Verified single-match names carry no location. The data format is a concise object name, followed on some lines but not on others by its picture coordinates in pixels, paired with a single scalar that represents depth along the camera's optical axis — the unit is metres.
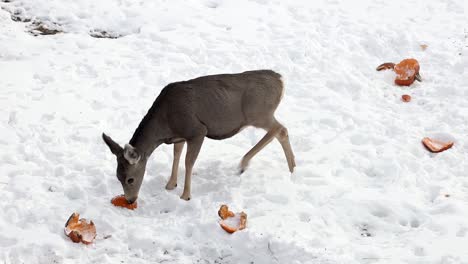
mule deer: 15.54
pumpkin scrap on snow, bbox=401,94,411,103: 21.28
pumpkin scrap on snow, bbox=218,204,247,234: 14.31
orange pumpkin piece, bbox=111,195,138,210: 15.67
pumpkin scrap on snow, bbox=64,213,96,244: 14.07
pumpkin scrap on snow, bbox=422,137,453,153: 18.06
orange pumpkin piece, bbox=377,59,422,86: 22.30
